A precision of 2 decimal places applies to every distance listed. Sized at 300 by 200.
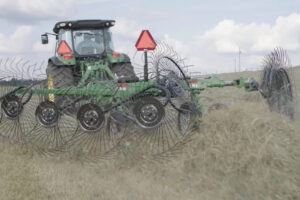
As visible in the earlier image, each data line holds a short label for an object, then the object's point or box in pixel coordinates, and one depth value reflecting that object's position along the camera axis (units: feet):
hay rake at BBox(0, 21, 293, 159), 15.66
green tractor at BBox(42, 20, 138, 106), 23.49
